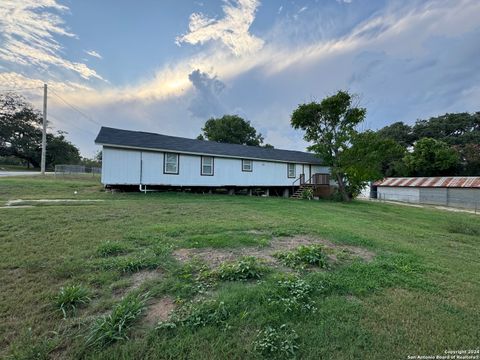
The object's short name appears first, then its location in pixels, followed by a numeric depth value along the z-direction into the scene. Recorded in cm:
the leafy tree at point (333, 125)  1841
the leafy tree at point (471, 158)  3145
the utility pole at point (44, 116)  2099
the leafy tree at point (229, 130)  3553
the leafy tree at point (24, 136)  3688
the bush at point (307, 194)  1883
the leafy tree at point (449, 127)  3878
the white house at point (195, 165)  1321
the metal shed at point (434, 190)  2486
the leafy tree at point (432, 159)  3183
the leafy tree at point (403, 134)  4209
